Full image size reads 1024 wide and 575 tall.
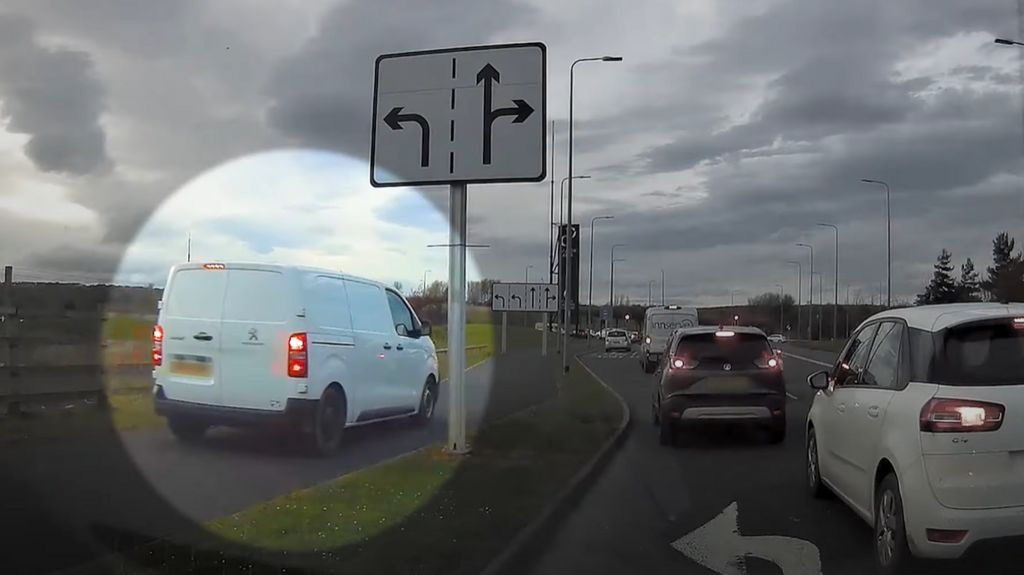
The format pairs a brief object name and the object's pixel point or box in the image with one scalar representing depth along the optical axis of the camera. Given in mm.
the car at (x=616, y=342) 65812
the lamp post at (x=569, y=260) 33219
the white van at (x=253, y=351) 9445
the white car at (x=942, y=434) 5293
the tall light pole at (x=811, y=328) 81625
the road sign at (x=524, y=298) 23672
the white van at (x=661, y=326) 36719
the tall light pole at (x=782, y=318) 87888
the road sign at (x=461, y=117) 9914
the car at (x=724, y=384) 12711
